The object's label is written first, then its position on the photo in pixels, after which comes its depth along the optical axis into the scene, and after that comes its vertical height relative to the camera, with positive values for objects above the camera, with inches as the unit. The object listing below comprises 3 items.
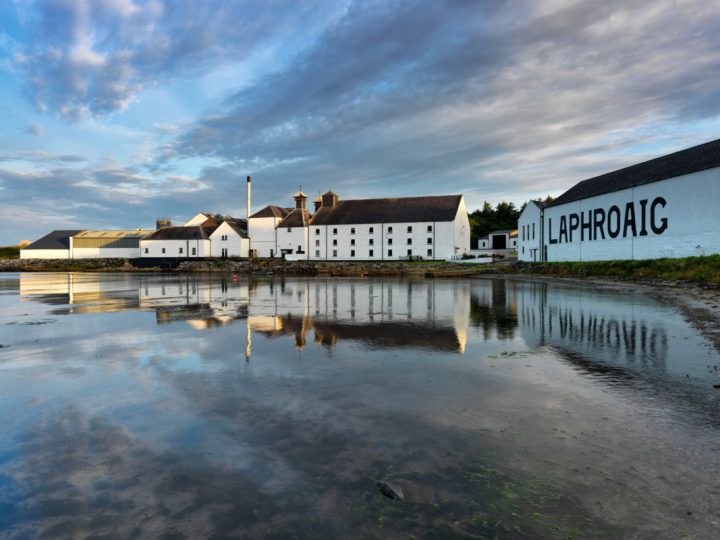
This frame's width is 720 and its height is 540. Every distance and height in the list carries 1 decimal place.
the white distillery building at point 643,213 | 1425.9 +173.7
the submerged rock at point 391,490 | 165.5 -91.6
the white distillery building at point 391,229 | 3122.5 +226.9
